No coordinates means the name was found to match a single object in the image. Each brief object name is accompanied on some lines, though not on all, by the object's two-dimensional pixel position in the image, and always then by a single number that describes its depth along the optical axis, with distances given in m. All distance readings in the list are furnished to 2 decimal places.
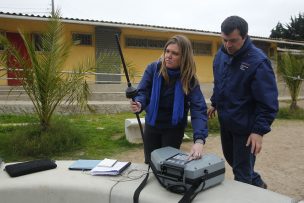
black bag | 1.75
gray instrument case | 1.44
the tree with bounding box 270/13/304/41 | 19.92
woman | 1.84
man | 1.80
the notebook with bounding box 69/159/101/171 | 1.82
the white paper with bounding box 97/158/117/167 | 1.81
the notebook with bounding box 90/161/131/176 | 1.73
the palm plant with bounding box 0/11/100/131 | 3.90
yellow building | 8.00
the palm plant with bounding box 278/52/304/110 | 7.15
